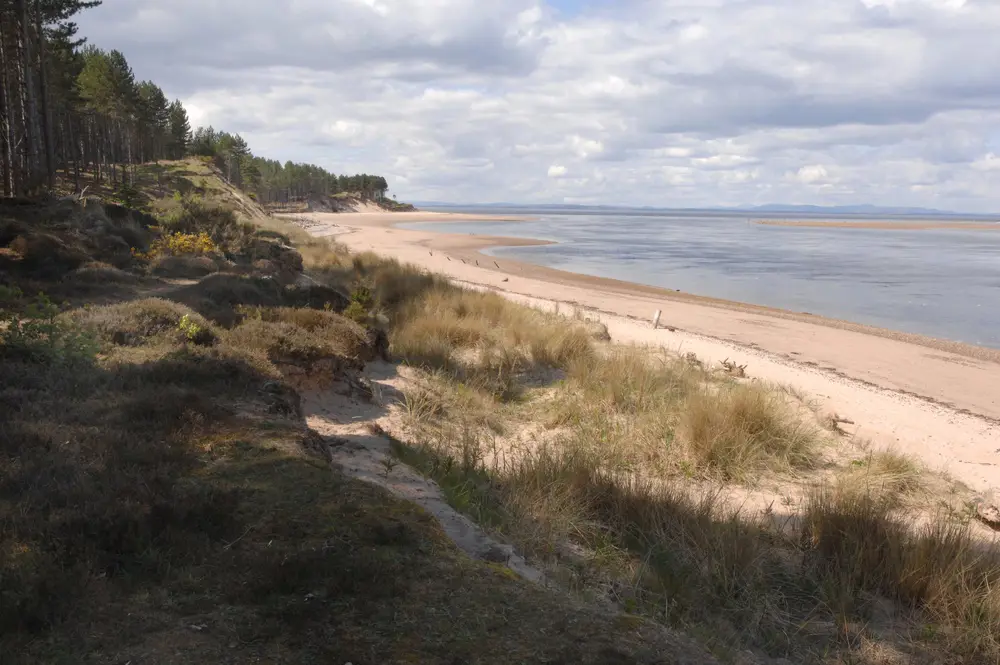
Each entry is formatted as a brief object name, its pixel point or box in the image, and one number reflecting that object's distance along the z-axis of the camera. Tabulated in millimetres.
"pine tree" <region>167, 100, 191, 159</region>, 69500
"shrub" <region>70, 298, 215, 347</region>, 6234
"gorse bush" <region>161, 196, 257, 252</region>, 17781
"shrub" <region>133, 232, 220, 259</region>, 12883
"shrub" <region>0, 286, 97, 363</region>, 5211
